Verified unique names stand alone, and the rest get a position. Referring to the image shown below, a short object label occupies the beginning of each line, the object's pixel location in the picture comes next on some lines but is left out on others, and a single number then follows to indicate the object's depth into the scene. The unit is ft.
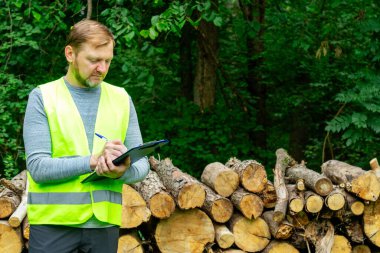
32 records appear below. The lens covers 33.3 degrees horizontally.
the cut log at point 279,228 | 15.72
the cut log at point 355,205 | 16.03
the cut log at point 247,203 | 15.47
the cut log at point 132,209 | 14.79
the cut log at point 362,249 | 16.67
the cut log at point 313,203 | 15.64
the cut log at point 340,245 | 16.35
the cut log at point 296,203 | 15.61
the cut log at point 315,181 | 15.66
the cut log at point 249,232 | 15.76
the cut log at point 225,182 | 15.70
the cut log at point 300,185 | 16.01
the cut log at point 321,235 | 15.85
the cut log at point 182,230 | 15.46
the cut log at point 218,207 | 15.38
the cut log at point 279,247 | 15.98
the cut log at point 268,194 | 16.08
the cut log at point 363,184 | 15.89
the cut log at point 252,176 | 15.71
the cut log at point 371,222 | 16.31
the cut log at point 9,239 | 14.34
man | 8.28
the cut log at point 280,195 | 15.62
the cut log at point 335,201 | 15.63
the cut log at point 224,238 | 15.43
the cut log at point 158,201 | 14.80
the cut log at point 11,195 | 14.53
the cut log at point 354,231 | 16.48
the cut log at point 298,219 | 16.01
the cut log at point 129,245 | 15.17
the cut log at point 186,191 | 14.88
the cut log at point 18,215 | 14.30
